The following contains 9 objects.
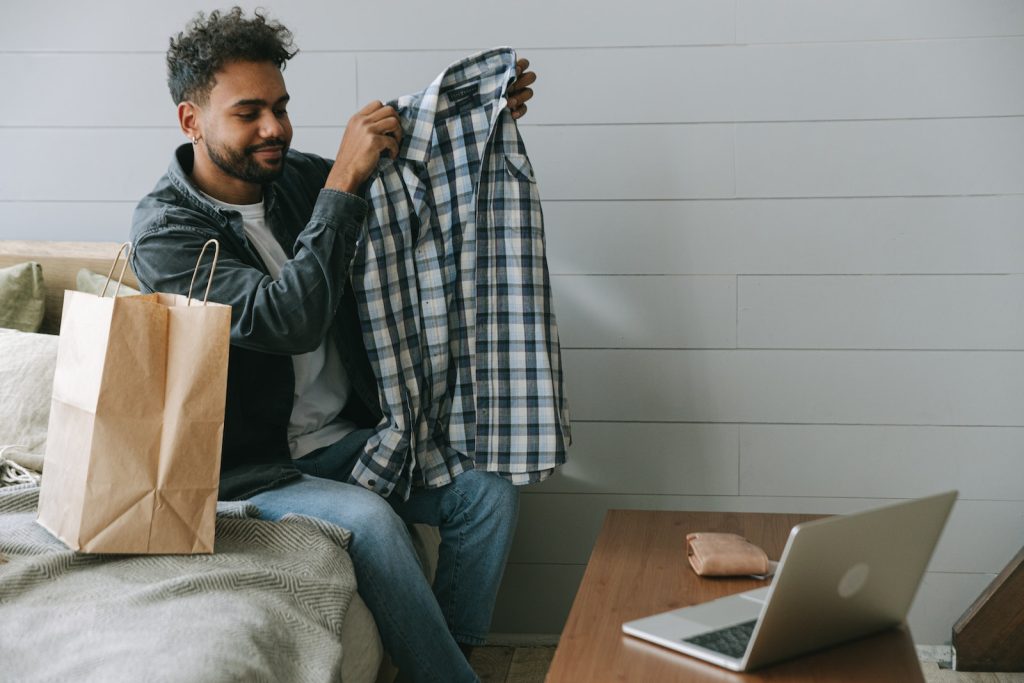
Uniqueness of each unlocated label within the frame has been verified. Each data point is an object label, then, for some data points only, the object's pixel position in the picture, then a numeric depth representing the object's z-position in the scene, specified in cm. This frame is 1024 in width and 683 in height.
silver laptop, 100
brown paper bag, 137
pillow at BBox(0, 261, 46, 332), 211
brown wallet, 136
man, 161
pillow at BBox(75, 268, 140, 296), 211
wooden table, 107
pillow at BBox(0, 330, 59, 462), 184
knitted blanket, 114
